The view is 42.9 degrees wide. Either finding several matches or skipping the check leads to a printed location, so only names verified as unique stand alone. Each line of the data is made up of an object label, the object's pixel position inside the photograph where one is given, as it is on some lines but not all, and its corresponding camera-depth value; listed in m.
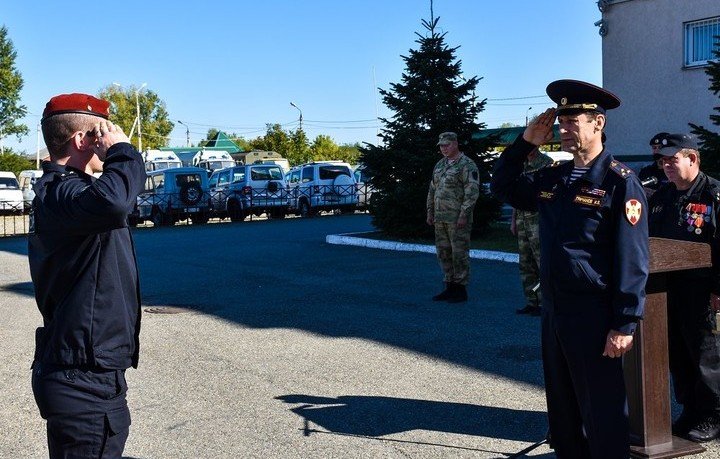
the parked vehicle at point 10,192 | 37.59
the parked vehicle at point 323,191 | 30.67
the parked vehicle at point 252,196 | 30.17
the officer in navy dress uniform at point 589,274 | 3.90
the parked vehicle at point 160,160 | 42.59
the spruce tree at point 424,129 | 18.08
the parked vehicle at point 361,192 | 30.99
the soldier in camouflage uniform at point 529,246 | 9.01
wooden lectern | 4.70
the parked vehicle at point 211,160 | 45.12
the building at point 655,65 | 19.55
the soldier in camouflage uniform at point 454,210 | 10.15
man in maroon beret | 3.21
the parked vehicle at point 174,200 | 29.00
